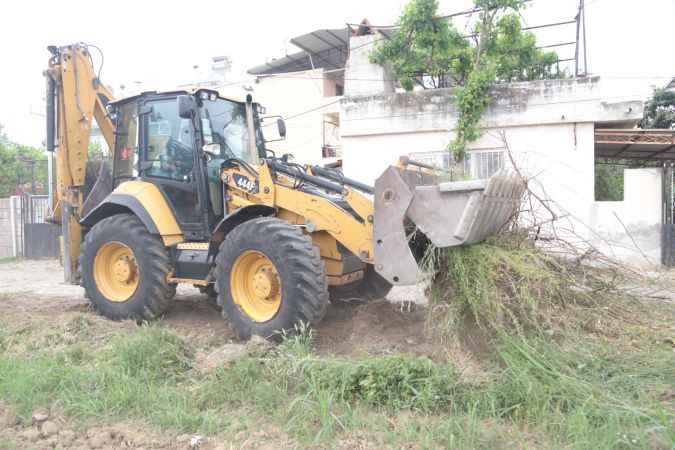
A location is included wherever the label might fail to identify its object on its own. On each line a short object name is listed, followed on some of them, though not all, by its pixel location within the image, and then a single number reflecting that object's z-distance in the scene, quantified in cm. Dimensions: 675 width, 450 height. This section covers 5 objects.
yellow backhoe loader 447
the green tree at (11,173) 1892
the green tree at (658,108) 1644
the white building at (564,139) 976
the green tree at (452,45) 1146
